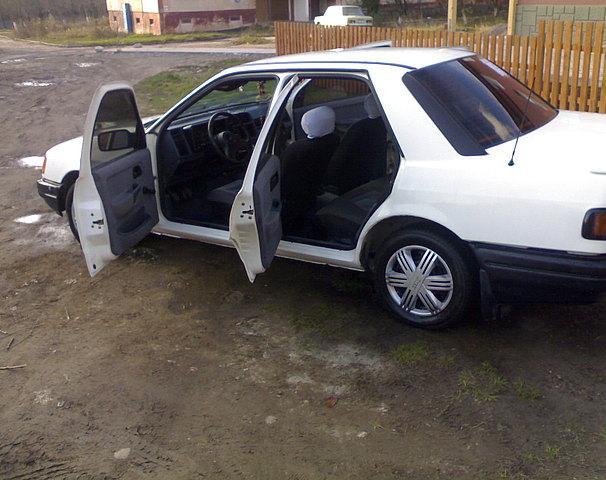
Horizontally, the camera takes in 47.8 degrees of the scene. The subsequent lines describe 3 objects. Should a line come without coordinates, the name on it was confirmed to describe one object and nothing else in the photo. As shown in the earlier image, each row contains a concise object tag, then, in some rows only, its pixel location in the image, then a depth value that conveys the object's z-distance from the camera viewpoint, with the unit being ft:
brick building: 133.90
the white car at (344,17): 95.04
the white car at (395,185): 12.05
